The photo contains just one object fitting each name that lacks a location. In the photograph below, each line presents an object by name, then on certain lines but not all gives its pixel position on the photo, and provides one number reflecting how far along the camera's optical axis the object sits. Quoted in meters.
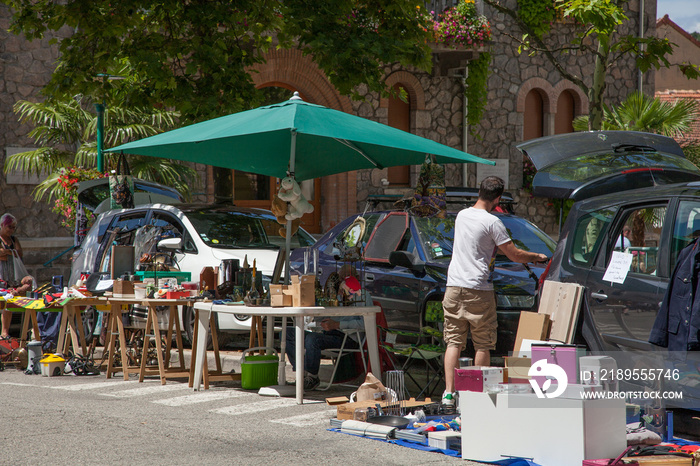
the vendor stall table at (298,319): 14.37
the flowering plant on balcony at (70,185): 28.64
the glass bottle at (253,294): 15.18
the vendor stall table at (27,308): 18.98
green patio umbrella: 14.43
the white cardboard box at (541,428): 9.85
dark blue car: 16.06
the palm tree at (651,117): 32.19
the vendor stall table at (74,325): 18.23
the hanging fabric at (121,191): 24.08
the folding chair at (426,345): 14.83
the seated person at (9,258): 21.67
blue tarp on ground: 10.18
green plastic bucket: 16.08
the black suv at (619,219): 11.94
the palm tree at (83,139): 29.89
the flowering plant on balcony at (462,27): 39.12
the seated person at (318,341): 16.12
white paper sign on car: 12.38
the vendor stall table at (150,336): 16.70
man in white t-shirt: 13.56
